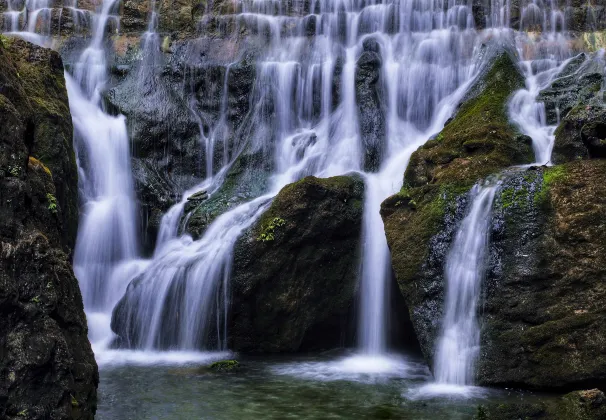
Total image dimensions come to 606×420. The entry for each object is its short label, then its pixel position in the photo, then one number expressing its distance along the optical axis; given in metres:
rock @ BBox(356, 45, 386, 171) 14.88
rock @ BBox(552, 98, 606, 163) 9.39
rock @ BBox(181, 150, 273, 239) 13.17
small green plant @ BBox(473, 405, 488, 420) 6.31
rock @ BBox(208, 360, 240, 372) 9.52
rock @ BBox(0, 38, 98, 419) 4.85
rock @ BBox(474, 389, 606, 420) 6.19
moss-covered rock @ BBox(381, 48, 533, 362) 8.80
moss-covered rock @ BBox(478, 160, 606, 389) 7.43
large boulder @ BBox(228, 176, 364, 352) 10.85
